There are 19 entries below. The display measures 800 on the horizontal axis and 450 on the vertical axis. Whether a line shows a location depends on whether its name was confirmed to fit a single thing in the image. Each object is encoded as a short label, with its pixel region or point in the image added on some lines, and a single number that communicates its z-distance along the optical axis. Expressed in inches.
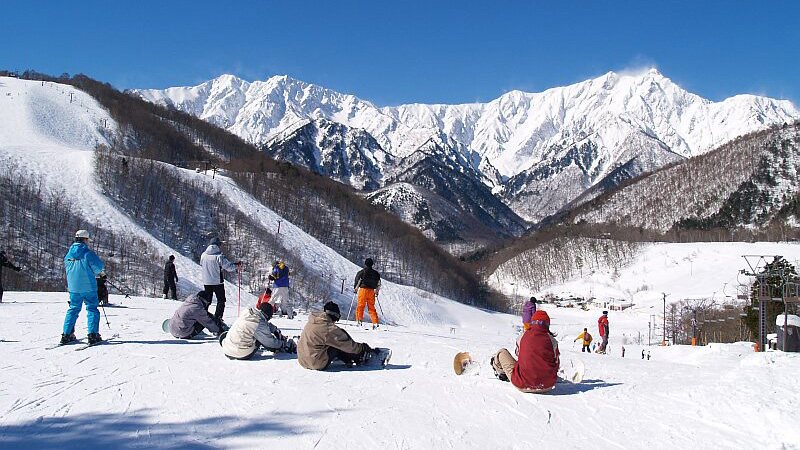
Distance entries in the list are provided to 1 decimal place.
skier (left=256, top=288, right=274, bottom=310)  766.0
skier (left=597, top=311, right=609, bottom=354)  872.1
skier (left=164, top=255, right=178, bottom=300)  932.6
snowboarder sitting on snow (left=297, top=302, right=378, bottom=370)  351.9
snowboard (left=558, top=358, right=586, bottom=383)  357.7
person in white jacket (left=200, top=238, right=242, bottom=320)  514.9
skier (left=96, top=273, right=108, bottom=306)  672.2
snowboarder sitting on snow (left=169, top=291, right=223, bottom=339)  445.7
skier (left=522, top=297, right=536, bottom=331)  625.0
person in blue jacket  389.4
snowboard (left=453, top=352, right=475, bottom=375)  363.3
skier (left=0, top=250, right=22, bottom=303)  644.9
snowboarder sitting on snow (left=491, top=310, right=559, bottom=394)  313.7
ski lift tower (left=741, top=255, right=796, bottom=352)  1129.4
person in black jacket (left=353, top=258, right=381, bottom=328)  668.7
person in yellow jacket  887.2
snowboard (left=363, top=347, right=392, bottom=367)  382.0
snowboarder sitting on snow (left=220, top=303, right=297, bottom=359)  376.5
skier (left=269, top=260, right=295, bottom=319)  730.8
